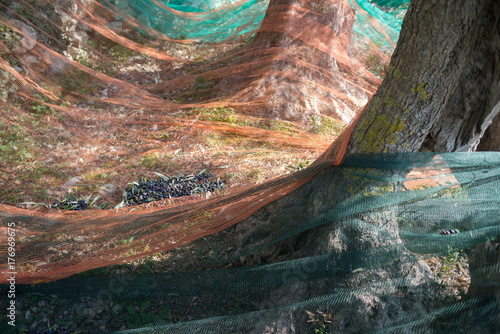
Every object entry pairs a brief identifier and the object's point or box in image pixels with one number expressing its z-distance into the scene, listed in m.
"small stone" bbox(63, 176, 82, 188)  3.50
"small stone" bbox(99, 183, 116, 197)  3.42
